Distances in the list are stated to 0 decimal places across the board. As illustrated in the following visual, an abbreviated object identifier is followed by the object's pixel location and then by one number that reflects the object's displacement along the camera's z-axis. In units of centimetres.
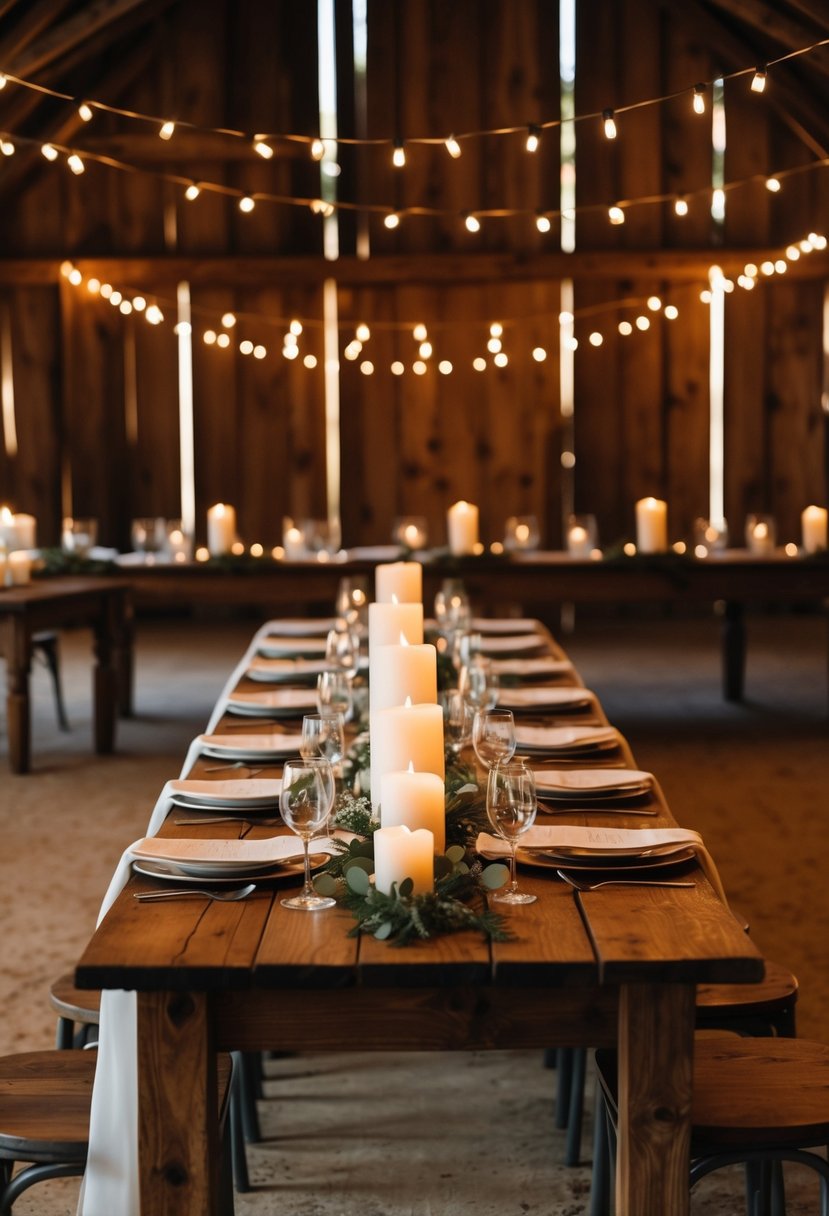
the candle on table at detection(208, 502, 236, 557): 643
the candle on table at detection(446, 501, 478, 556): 632
